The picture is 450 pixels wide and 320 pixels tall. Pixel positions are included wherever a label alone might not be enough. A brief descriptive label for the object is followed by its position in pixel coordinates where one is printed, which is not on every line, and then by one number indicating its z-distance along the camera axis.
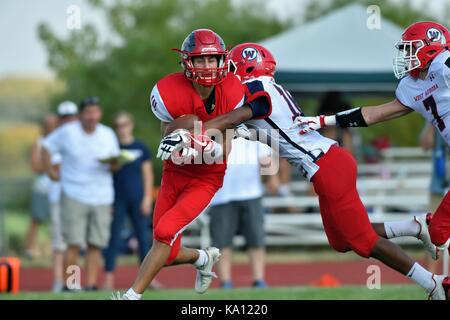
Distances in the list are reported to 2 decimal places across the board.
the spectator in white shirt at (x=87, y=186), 22.19
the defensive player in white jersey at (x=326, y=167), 14.62
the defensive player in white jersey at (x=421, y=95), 14.53
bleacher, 29.87
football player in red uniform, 14.06
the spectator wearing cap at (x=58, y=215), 23.17
